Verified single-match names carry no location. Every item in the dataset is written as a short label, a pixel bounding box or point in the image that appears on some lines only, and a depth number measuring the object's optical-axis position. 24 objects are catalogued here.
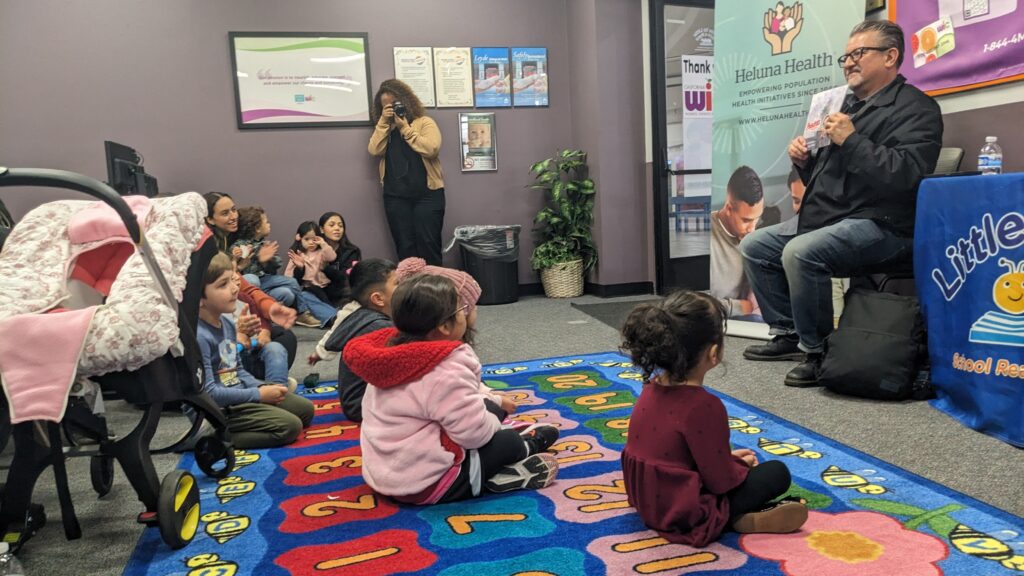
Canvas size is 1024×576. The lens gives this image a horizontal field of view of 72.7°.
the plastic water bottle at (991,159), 2.37
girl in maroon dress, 1.41
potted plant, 5.36
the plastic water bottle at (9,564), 1.37
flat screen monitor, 2.85
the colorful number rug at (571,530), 1.38
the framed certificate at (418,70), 5.23
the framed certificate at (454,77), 5.30
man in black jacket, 2.46
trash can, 5.27
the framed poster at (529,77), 5.45
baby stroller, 1.36
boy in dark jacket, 2.33
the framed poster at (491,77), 5.37
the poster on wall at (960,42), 2.35
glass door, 5.07
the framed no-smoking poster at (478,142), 5.39
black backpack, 2.35
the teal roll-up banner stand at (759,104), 3.12
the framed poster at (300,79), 5.02
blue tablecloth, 2.01
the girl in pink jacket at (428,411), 1.62
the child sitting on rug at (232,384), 2.15
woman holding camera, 4.96
